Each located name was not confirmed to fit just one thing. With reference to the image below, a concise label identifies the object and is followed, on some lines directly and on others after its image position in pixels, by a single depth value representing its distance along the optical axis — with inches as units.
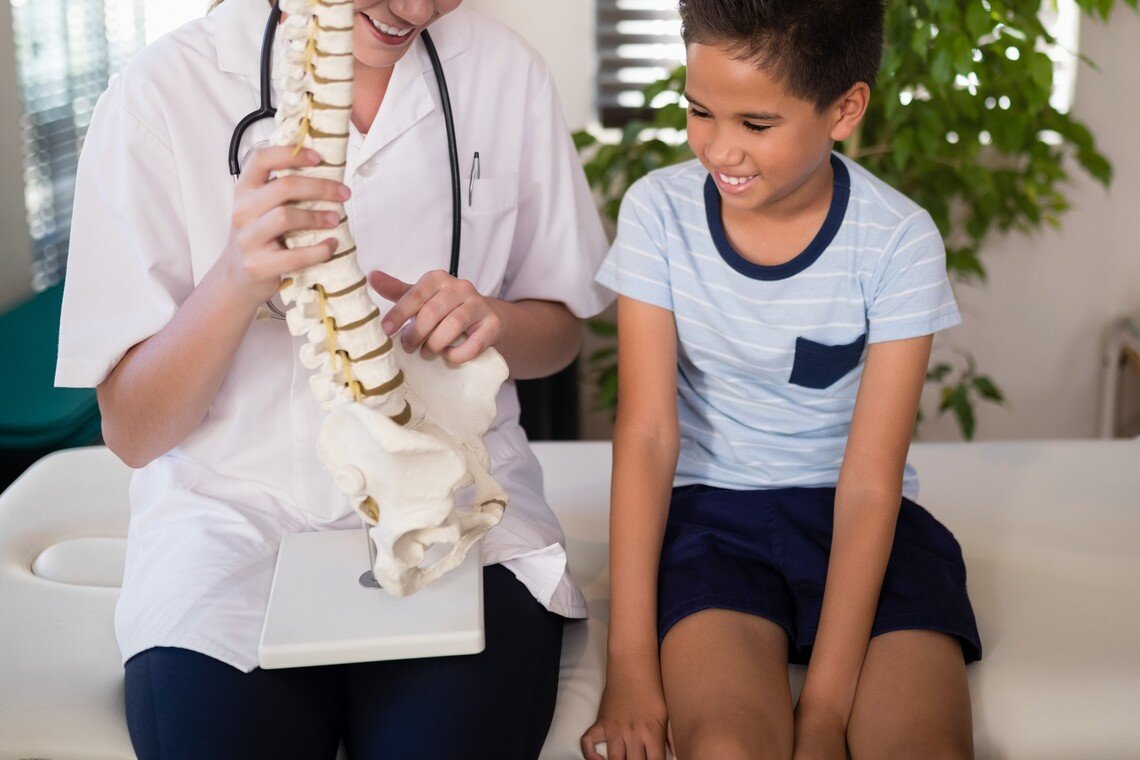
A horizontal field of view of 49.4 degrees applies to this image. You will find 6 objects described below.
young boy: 49.2
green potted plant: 91.5
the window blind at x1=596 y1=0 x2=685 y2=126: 114.9
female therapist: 43.9
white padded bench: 51.0
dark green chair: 84.4
